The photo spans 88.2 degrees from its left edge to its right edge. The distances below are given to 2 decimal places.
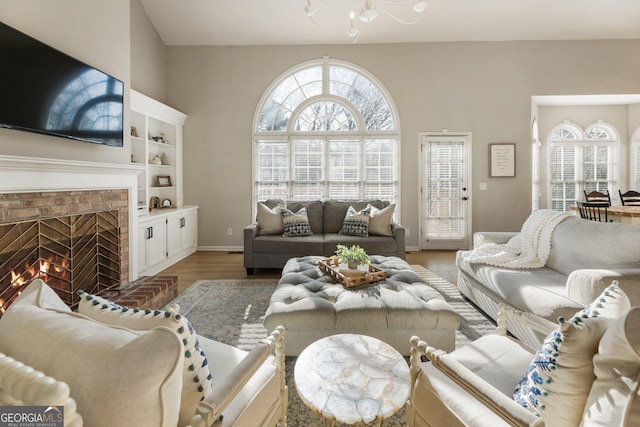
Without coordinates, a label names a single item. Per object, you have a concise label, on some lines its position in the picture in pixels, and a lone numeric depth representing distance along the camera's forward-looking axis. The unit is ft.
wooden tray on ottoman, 8.21
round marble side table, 3.77
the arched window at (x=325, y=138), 18.51
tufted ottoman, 6.78
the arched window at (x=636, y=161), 20.21
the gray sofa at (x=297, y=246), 13.67
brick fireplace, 7.22
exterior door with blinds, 18.52
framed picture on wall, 18.21
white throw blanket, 9.02
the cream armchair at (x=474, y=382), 3.13
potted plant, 8.87
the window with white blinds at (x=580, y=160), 20.81
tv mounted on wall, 7.20
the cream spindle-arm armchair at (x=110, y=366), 2.09
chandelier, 15.09
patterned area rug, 5.69
